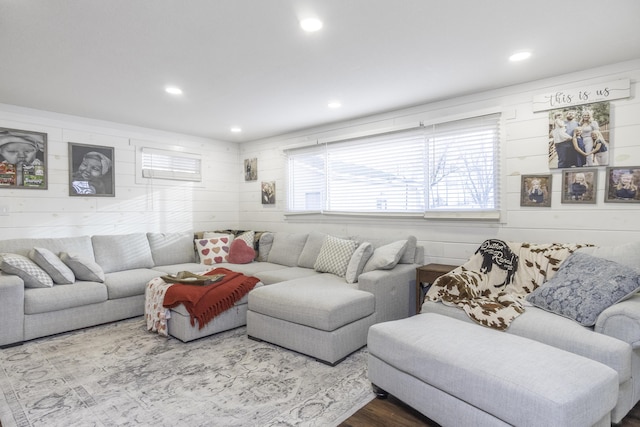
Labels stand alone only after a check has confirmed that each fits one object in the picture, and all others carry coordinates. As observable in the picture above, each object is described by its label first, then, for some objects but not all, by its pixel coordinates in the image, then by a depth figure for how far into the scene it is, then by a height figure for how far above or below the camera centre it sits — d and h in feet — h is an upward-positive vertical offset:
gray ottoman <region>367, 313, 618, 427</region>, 4.79 -2.55
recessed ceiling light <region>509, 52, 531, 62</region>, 8.62 +3.72
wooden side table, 10.77 -2.03
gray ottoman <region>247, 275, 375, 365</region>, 8.87 -2.92
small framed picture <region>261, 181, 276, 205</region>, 17.85 +0.78
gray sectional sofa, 9.34 -2.47
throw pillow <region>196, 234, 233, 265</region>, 15.71 -1.89
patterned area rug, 6.64 -3.88
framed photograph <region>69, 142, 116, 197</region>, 13.88 +1.47
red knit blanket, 10.21 -2.65
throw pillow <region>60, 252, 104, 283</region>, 11.72 -1.96
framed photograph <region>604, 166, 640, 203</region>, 8.92 +0.59
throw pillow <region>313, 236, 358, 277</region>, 12.34 -1.70
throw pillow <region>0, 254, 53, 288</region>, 10.42 -1.86
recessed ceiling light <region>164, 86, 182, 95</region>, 10.94 +3.66
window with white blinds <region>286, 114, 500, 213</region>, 11.41 +1.37
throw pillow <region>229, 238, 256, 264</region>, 15.37 -1.97
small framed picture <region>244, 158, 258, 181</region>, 18.76 +2.03
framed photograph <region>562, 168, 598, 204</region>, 9.47 +0.61
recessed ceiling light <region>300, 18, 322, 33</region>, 7.13 +3.74
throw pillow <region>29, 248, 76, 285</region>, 11.10 -1.82
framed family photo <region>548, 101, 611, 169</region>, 9.30 +1.94
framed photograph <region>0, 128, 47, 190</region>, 12.36 +1.73
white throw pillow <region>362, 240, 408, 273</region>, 11.07 -1.54
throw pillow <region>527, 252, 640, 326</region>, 7.04 -1.68
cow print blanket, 8.29 -1.78
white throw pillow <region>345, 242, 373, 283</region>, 11.36 -1.71
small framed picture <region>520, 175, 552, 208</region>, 10.18 +0.49
